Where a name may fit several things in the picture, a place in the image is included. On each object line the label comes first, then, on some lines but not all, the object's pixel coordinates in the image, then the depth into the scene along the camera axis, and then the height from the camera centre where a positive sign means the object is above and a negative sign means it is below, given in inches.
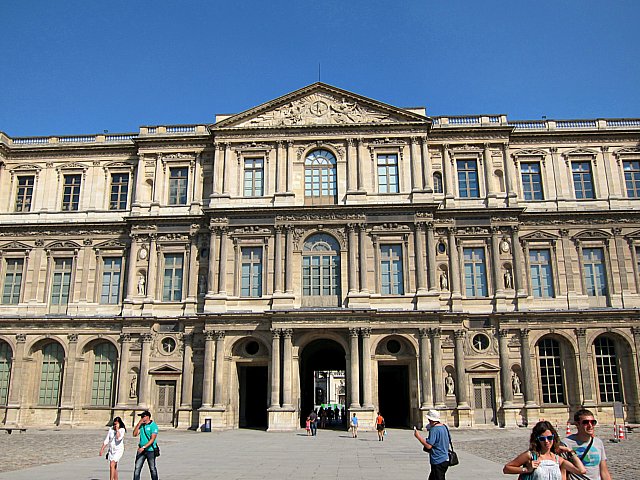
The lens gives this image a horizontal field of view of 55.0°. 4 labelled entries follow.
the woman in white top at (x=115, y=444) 539.8 -44.6
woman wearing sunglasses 269.9 -29.5
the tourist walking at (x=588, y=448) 279.1 -25.7
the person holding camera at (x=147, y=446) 518.6 -43.8
